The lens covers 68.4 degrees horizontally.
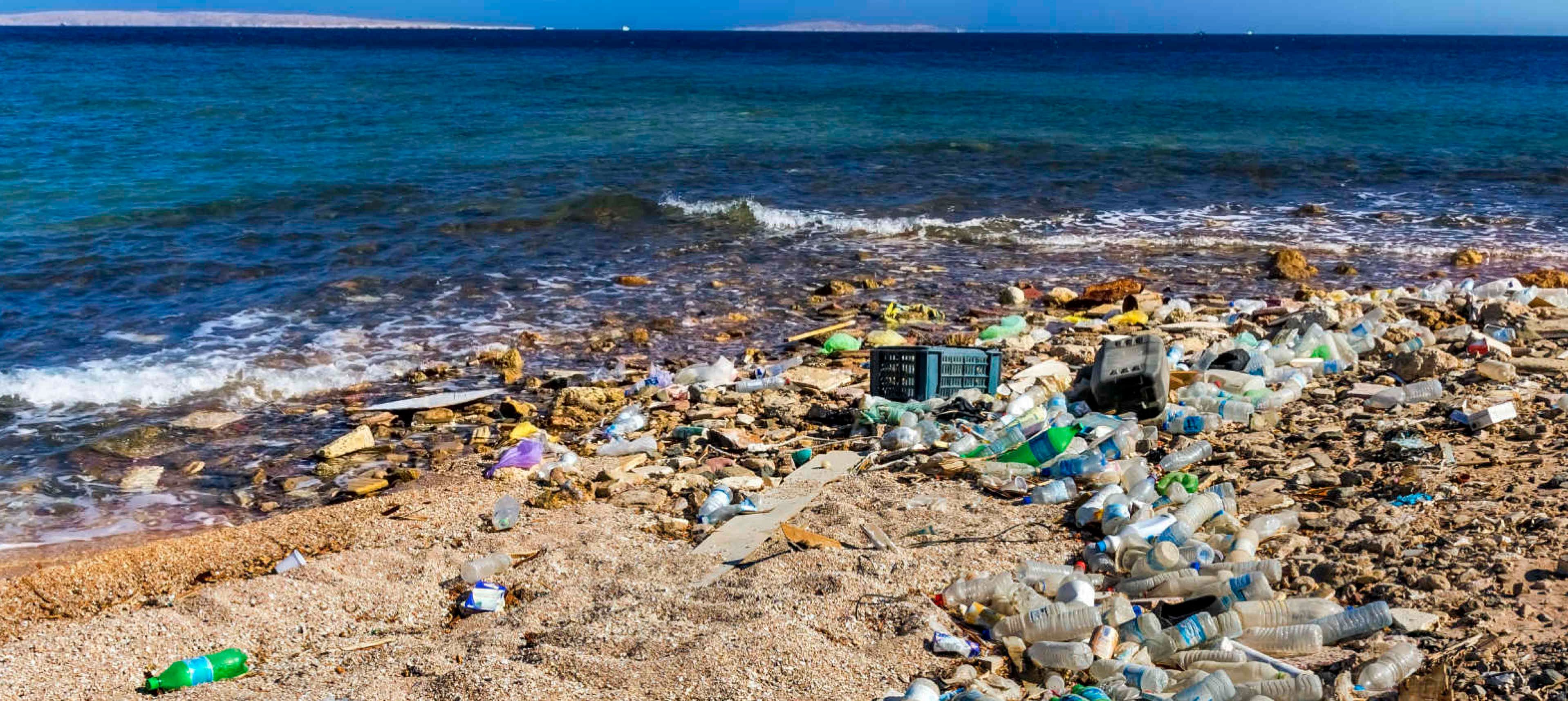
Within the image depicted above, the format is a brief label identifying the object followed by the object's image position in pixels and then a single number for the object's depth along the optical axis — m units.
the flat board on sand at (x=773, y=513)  4.55
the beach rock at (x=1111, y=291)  9.74
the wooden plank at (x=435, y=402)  7.13
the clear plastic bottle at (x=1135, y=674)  3.20
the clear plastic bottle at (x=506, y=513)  5.15
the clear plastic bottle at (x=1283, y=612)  3.55
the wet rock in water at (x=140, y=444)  6.54
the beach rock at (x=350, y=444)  6.45
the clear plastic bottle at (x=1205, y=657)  3.31
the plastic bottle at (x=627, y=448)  6.16
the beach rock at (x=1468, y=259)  11.52
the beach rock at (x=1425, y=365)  6.31
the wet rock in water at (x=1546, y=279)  9.89
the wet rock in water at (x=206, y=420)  6.96
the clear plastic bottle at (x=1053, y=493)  4.88
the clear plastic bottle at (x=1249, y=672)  3.21
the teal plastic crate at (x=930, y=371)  6.50
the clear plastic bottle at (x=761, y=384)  7.19
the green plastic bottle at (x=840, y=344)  8.32
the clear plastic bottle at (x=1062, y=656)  3.36
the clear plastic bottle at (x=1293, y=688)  3.08
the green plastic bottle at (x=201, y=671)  3.64
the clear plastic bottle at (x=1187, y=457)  5.25
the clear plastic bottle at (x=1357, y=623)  3.43
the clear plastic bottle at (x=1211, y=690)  3.05
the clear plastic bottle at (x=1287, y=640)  3.40
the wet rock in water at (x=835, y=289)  10.39
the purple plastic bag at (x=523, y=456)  5.98
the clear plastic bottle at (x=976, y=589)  3.89
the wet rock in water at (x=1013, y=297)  9.89
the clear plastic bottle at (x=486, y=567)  4.54
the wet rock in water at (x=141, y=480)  6.05
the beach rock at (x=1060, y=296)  9.84
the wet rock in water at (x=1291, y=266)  11.01
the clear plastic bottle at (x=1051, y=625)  3.57
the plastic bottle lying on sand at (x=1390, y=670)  3.15
